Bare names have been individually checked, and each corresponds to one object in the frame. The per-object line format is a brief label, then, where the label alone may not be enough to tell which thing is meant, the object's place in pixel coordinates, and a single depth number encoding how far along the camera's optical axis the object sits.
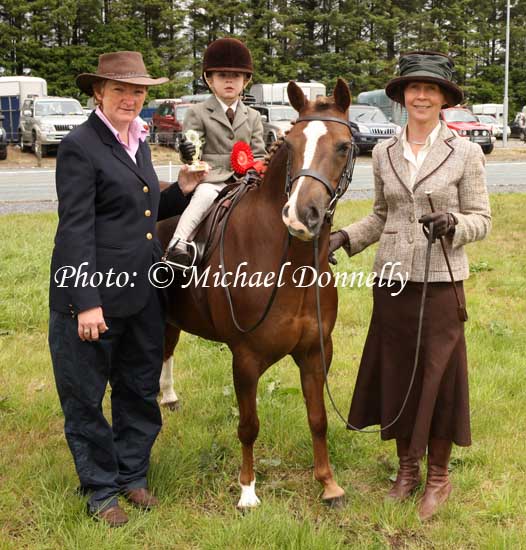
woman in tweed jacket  3.53
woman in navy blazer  3.37
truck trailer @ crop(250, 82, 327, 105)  31.81
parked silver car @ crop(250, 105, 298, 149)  23.75
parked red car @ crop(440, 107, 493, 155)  25.47
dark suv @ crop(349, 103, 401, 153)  23.59
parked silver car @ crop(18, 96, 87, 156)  22.33
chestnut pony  3.09
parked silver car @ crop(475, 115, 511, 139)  33.50
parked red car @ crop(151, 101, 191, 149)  25.52
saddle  4.02
